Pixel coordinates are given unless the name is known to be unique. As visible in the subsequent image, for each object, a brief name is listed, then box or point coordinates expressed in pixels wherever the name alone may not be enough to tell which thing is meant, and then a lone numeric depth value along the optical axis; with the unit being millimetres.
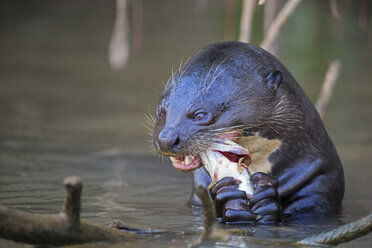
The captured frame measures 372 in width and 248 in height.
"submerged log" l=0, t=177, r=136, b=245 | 5066
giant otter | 7449
